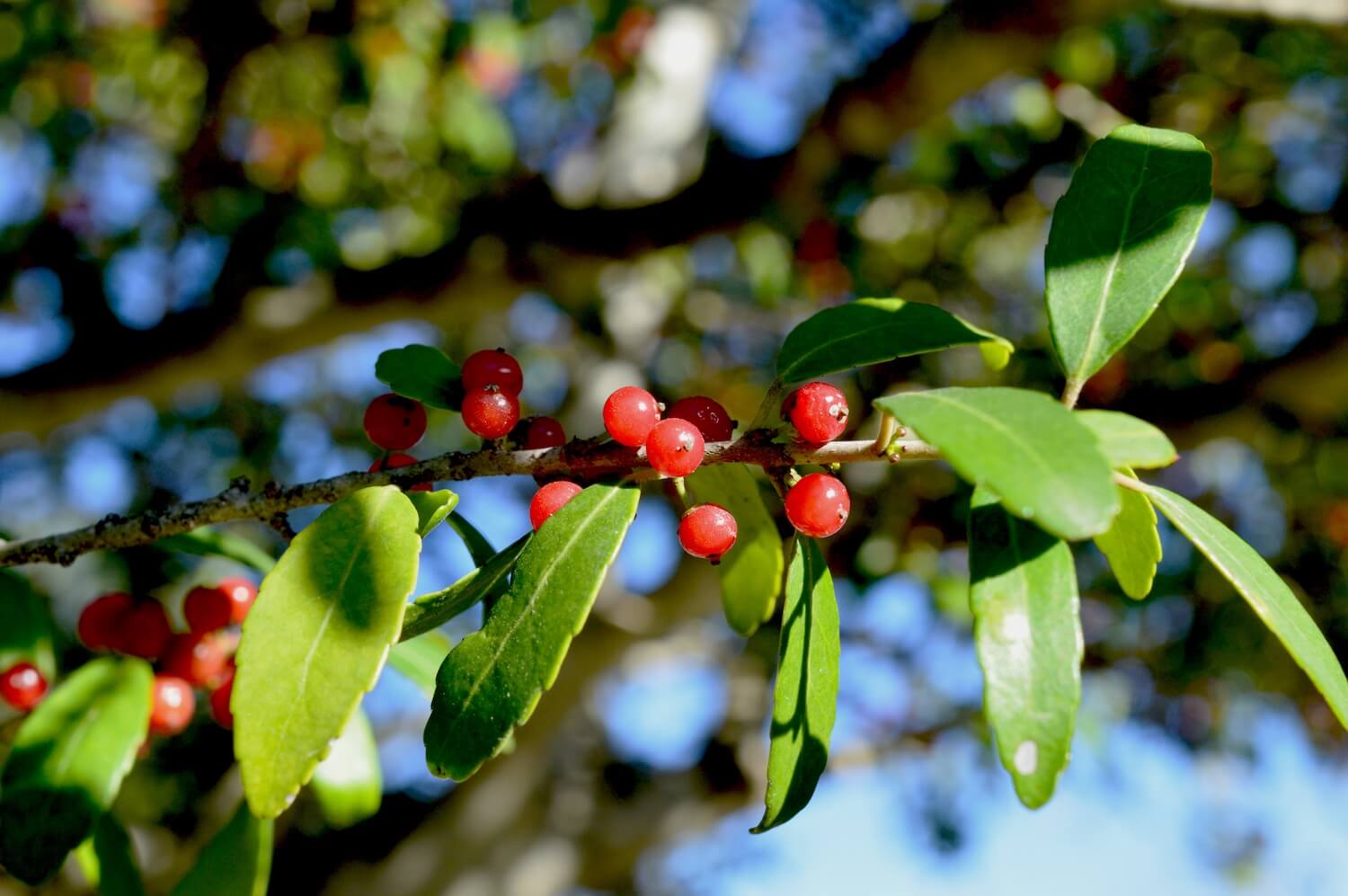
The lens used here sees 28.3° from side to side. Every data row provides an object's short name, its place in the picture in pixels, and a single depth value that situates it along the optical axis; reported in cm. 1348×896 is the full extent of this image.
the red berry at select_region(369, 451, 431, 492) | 26
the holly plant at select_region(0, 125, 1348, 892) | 23
